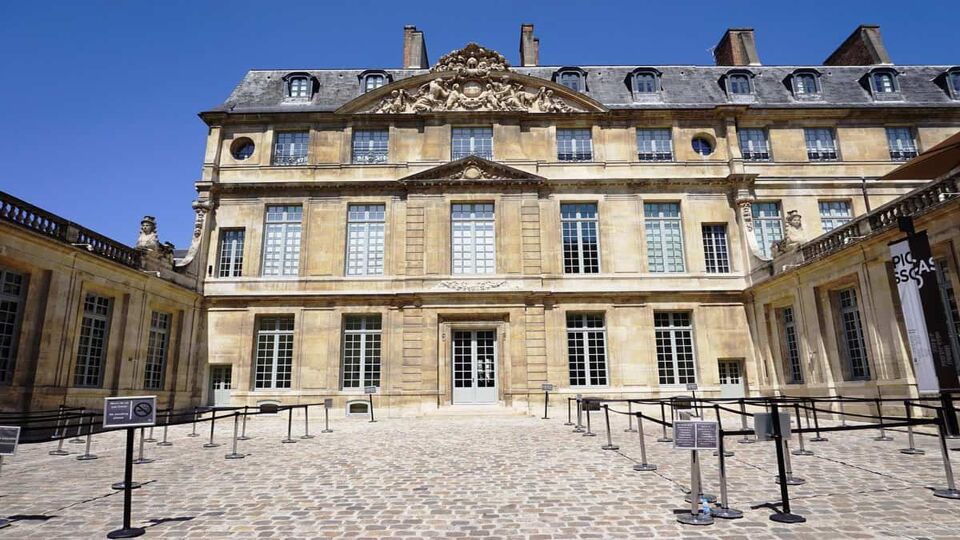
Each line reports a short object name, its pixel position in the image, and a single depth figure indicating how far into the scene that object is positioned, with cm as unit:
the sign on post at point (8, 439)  487
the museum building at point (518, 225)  1777
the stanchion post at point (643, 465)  719
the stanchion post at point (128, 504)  450
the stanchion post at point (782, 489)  470
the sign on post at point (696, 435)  488
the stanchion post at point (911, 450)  818
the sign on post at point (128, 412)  464
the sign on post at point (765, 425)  496
